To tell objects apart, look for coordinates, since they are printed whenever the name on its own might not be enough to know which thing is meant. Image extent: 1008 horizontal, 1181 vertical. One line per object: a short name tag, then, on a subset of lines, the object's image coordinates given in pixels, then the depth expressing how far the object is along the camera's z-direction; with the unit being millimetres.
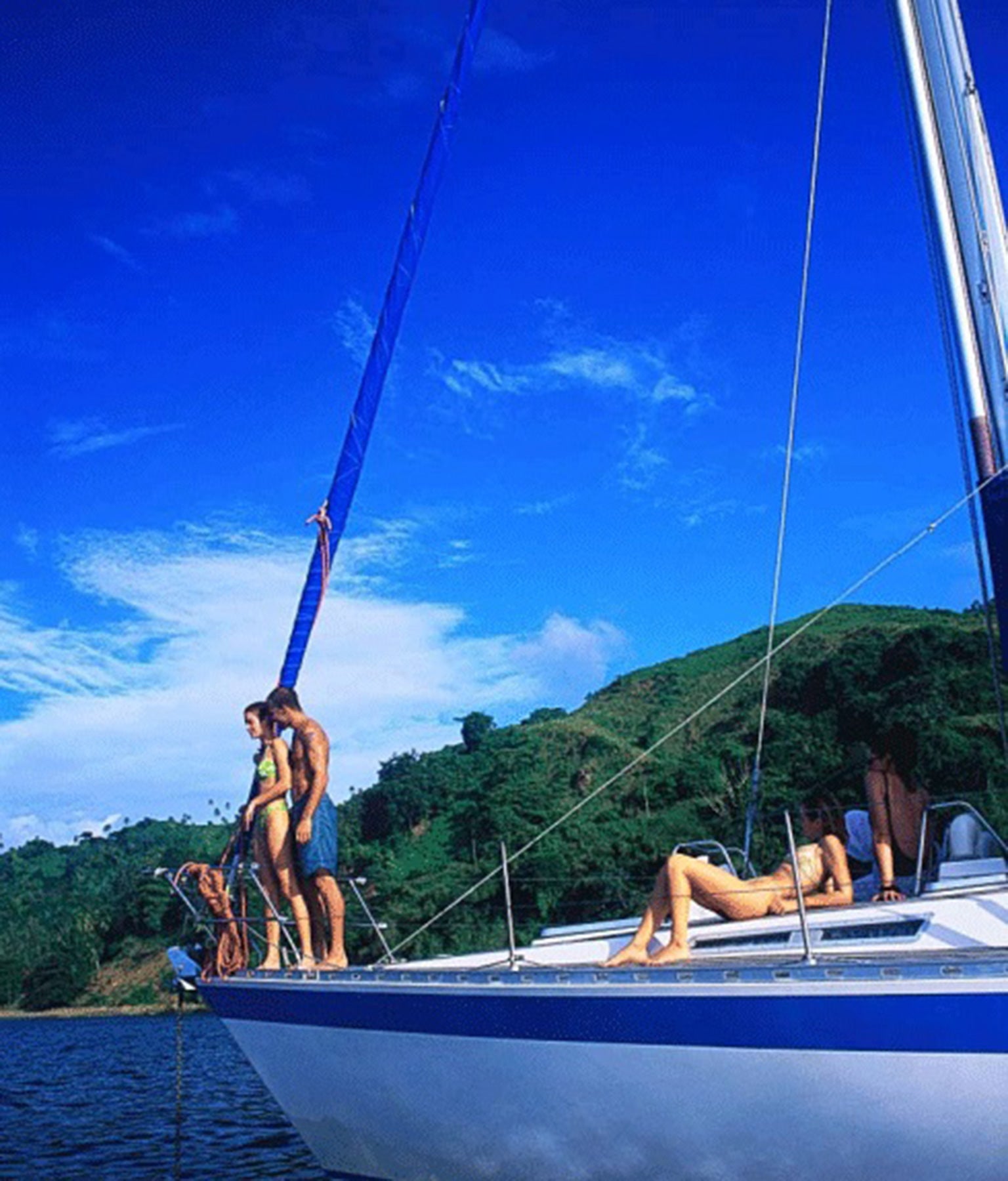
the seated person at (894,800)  8523
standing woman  9133
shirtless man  8938
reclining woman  7172
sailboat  5746
